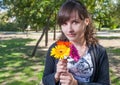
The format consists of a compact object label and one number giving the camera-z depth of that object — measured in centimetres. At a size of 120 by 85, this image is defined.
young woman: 120
